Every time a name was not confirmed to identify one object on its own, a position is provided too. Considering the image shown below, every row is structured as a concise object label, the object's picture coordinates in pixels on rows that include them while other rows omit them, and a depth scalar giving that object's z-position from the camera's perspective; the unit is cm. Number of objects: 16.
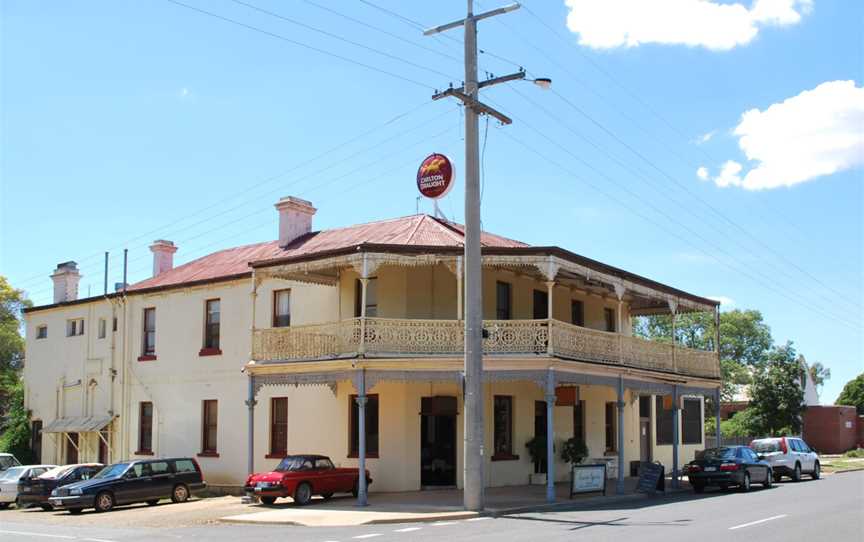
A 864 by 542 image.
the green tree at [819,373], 10206
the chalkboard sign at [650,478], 2498
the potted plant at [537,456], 2811
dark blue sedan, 2581
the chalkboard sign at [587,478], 2305
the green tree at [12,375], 3647
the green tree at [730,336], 8094
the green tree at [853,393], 7594
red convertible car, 2252
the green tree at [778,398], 4569
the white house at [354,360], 2323
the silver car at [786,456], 3055
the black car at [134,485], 2364
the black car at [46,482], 2562
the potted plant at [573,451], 2922
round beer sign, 2608
